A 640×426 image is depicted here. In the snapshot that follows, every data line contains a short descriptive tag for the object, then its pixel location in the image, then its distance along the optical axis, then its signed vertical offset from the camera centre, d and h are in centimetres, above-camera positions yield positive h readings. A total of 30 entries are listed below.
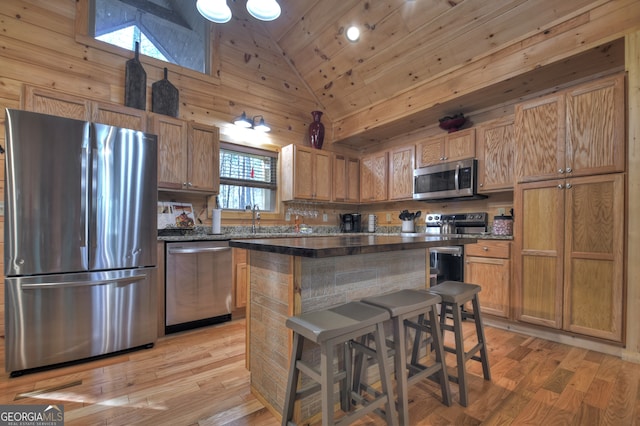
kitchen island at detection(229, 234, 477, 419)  147 -40
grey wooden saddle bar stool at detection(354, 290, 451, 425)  140 -63
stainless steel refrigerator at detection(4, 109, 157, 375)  201 -22
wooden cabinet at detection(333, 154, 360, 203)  460 +55
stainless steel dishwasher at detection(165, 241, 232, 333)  277 -72
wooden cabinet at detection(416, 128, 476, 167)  345 +82
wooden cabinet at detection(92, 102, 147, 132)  275 +91
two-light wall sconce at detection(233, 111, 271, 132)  377 +116
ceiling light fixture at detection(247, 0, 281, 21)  227 +157
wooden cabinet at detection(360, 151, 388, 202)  445 +56
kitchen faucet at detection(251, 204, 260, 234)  395 -4
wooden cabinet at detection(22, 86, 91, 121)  250 +93
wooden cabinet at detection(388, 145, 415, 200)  408 +59
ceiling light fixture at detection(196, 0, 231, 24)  229 +158
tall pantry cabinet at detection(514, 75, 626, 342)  230 +5
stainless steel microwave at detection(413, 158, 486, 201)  338 +40
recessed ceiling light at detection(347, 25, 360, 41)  354 +217
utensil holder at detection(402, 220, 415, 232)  416 -17
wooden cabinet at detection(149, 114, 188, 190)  305 +64
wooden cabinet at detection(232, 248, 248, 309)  324 -72
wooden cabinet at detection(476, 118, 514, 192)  311 +65
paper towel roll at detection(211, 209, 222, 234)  342 -10
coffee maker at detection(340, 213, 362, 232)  486 -15
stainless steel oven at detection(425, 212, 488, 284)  325 -24
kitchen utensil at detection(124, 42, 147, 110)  313 +134
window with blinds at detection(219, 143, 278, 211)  388 +47
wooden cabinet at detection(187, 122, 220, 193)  327 +61
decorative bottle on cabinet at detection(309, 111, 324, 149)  455 +125
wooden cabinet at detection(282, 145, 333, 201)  414 +56
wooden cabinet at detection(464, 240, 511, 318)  289 -59
